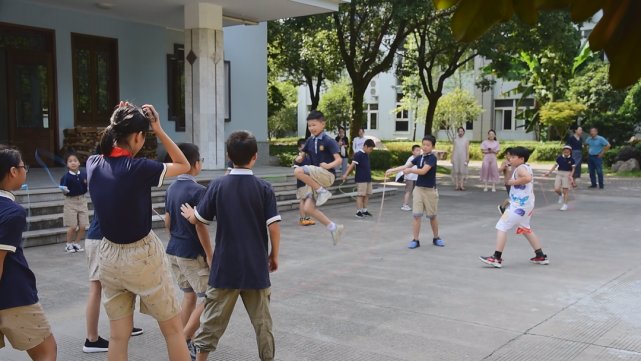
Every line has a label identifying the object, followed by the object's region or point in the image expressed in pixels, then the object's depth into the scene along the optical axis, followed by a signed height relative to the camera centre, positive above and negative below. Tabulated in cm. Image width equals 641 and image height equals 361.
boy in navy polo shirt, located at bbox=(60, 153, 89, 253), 853 -103
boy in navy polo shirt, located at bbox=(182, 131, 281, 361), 406 -78
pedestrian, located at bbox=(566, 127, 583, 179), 1762 -47
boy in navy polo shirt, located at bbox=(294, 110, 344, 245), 827 -54
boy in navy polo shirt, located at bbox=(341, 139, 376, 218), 1275 -104
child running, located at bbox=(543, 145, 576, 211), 1352 -95
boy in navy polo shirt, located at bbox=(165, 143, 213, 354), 455 -81
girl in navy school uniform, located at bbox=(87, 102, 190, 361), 365 -63
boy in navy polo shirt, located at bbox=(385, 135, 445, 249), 899 -90
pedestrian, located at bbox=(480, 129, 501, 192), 1717 -116
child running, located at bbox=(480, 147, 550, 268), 780 -98
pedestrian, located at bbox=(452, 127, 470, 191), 1708 -87
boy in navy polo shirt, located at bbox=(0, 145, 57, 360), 351 -92
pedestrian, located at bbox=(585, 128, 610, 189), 1758 -71
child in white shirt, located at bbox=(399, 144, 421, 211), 1241 -133
